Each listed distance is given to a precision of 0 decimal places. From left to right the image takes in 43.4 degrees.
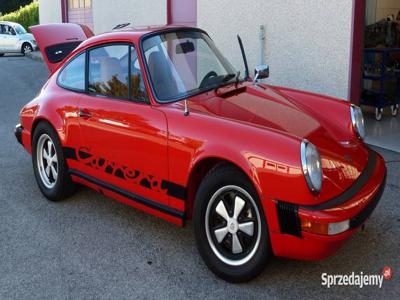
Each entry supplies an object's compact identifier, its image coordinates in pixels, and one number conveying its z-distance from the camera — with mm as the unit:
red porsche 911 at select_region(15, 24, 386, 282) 2865
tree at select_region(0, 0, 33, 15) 48500
